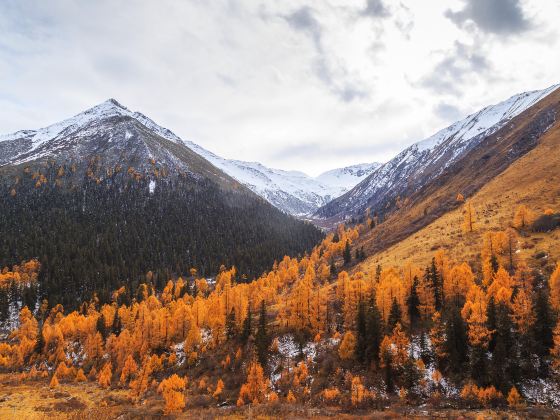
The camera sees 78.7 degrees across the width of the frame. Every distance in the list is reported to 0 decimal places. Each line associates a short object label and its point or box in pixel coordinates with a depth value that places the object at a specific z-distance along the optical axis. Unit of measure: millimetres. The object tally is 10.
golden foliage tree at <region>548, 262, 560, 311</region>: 55000
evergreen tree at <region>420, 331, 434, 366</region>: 57559
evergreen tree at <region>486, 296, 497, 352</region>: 53469
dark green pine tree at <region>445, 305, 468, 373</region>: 53812
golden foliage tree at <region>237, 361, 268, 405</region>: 59594
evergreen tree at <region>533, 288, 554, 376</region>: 49938
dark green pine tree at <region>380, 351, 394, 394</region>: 55203
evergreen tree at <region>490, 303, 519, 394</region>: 47672
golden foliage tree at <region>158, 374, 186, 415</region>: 57594
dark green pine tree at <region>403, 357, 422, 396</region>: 54000
